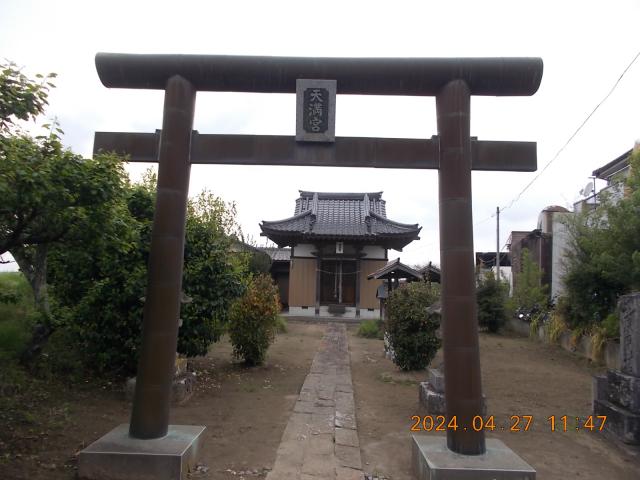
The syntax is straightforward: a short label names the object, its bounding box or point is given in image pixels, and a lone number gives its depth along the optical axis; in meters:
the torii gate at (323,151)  4.82
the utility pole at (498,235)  25.51
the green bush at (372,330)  17.83
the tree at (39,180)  3.81
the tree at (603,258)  9.98
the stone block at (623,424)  6.12
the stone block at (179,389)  7.48
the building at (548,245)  20.69
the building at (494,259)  39.15
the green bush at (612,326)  11.98
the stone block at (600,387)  7.04
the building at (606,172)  19.47
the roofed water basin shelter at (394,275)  17.89
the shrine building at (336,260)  23.17
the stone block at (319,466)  4.92
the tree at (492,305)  19.53
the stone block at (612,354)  11.38
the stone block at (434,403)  7.29
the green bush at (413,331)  10.22
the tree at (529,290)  19.69
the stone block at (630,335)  6.54
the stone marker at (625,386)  6.18
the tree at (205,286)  8.48
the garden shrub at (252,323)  10.41
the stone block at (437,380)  7.42
